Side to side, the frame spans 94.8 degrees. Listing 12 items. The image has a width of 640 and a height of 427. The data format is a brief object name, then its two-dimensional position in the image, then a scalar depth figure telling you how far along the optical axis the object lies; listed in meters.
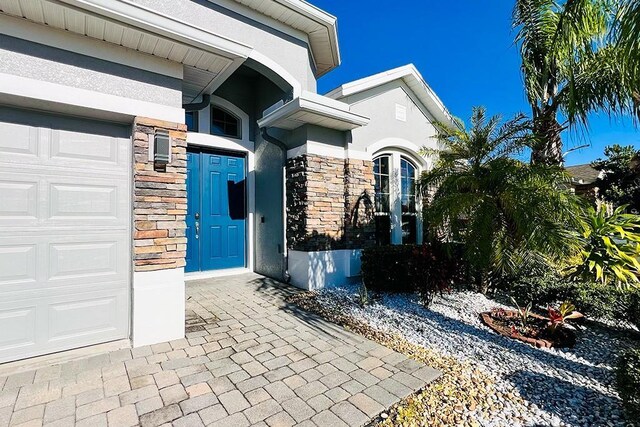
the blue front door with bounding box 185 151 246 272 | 6.61
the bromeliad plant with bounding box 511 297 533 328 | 4.38
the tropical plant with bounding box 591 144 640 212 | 11.94
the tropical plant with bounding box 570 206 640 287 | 3.73
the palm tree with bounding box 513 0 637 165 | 4.11
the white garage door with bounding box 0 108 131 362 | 3.15
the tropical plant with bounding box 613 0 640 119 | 2.94
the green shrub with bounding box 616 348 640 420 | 2.29
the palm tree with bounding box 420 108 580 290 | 4.62
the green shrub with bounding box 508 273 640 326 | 4.42
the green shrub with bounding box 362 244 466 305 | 5.38
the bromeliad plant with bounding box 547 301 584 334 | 4.07
